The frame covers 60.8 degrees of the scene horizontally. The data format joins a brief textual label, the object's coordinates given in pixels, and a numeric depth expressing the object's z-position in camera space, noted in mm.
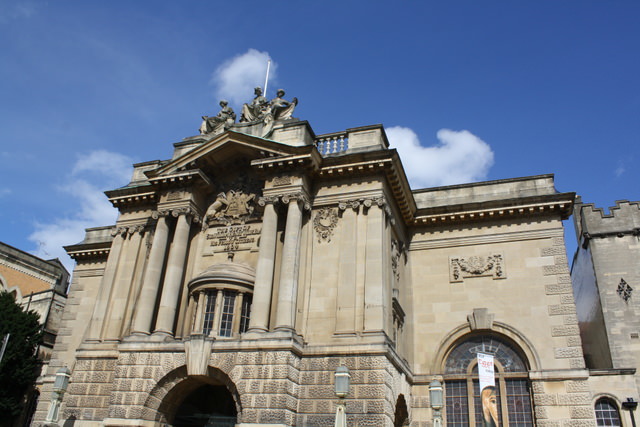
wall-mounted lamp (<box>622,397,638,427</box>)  19344
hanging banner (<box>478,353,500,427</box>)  18141
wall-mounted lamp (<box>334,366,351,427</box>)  14648
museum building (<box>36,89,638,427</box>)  19141
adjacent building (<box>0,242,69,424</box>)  36688
